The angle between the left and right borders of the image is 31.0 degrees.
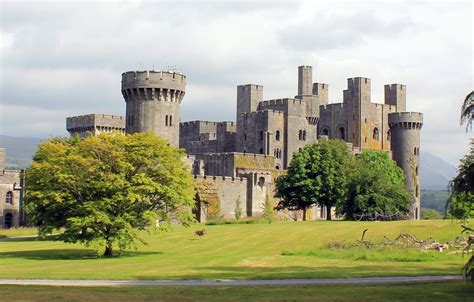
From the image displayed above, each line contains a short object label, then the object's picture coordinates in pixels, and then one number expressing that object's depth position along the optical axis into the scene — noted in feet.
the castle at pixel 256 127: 299.17
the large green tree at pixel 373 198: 282.15
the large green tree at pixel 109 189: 183.11
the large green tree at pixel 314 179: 305.32
